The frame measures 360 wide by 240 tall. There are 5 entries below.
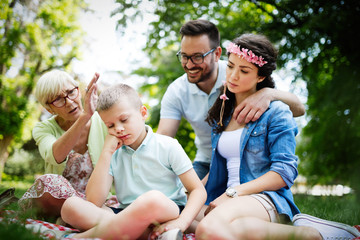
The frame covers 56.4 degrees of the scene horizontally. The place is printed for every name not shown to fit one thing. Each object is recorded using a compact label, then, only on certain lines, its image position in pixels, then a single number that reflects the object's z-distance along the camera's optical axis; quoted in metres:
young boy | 1.97
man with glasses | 3.44
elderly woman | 2.65
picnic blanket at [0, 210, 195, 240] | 2.09
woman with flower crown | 1.98
